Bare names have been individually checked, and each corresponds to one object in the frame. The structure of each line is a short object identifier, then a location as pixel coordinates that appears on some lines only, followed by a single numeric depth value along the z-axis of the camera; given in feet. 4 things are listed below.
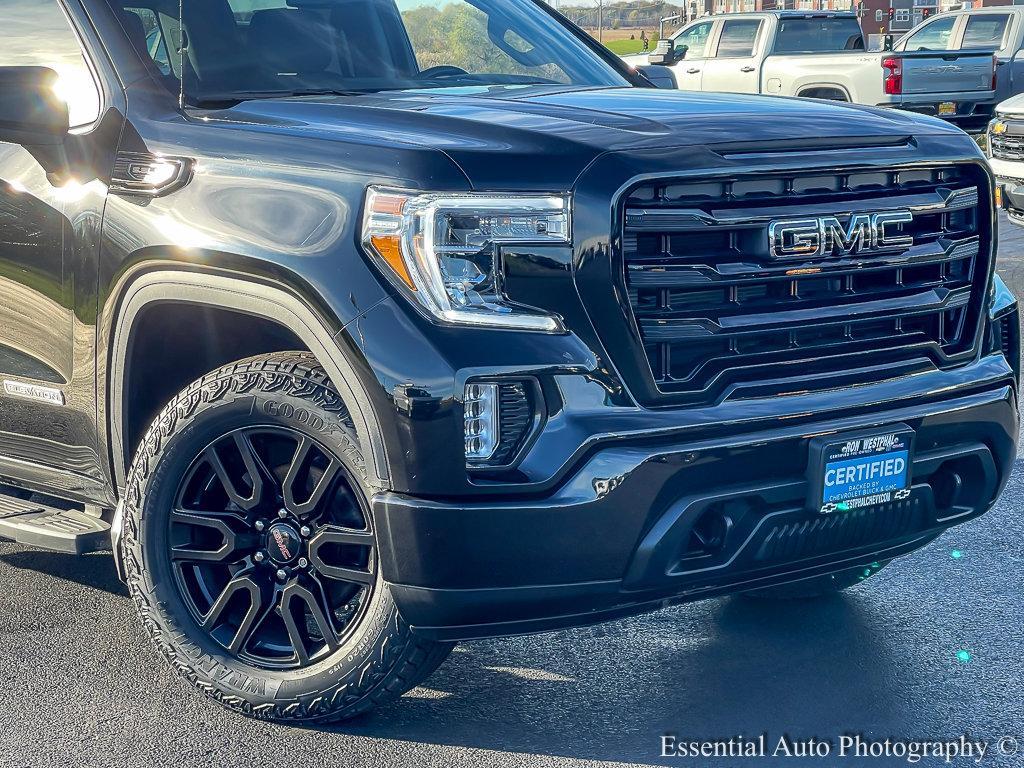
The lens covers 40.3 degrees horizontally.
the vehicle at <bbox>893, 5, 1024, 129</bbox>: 62.90
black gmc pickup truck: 9.55
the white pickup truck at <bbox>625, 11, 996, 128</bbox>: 60.95
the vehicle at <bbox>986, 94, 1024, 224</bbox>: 34.09
